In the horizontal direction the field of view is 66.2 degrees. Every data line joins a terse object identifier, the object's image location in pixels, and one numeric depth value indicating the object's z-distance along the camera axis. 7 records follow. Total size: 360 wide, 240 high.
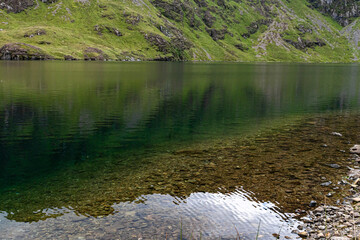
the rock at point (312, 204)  15.62
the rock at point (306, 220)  13.87
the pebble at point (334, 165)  22.11
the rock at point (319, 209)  14.83
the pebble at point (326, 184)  18.45
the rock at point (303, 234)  12.68
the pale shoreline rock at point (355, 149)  25.92
